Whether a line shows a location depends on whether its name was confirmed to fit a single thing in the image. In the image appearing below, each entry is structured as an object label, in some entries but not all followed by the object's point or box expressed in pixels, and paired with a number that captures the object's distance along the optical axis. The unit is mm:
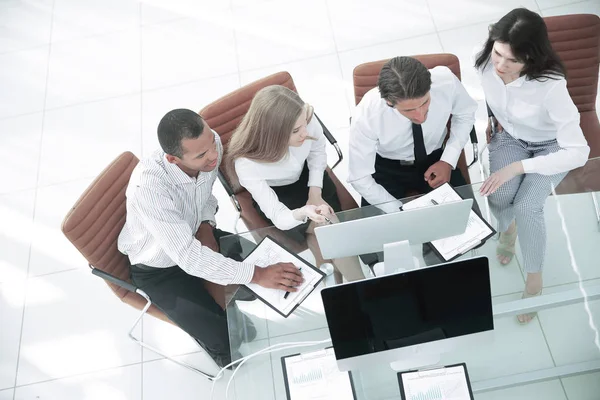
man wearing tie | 2508
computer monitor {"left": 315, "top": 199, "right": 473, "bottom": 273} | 1836
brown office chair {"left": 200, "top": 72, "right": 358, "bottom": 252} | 2703
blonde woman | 2350
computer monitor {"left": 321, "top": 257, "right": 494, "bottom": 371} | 1699
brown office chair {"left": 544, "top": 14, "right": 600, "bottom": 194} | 2635
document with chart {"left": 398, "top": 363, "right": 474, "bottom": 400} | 1939
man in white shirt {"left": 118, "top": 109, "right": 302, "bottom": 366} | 2238
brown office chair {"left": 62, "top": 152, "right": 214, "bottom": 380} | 2389
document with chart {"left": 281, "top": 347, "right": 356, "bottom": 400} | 1986
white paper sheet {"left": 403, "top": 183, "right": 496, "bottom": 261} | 2214
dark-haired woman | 2252
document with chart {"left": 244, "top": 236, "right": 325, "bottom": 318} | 2195
